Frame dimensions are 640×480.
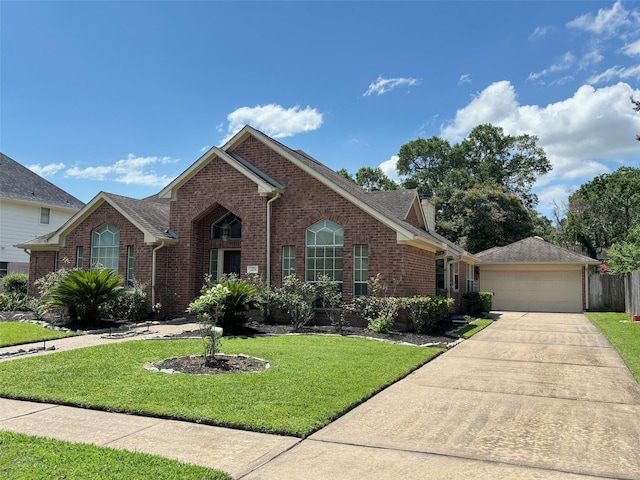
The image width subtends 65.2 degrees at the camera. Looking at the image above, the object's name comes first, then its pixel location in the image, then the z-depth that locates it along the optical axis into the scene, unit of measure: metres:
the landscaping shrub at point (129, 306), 16.46
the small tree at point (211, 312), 8.89
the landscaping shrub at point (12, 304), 18.43
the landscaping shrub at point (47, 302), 14.91
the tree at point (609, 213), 44.44
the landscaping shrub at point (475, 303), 23.56
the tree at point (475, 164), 47.59
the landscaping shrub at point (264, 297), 15.47
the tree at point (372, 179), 48.78
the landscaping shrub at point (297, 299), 14.83
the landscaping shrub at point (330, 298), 15.23
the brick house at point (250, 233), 15.66
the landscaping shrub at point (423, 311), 14.09
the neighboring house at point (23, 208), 27.77
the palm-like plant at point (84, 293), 14.33
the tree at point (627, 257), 26.91
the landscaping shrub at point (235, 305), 13.43
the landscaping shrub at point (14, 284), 21.72
